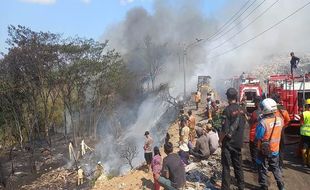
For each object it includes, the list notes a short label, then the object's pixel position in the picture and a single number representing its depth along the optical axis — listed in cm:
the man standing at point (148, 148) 846
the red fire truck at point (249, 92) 1225
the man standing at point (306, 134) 563
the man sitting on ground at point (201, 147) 692
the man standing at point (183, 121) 798
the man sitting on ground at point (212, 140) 711
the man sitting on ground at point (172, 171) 452
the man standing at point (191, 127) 864
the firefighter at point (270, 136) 432
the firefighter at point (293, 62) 1090
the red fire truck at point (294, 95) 832
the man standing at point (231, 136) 433
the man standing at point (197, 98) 1609
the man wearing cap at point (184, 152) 658
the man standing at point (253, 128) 531
